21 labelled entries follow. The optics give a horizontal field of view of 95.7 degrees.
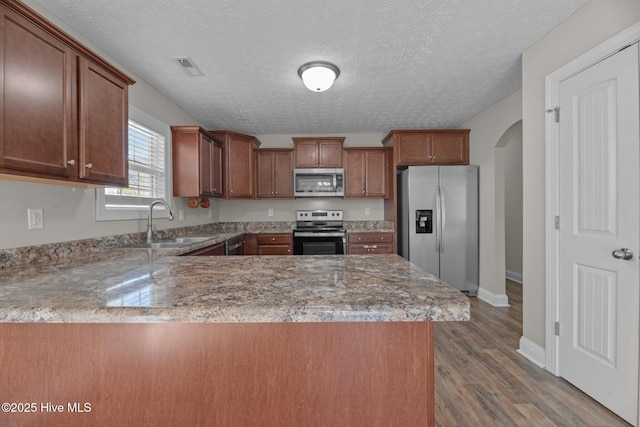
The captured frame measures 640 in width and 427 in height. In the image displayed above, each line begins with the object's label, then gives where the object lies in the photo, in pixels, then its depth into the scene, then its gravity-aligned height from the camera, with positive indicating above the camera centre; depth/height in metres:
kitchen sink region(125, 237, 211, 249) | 2.43 -0.27
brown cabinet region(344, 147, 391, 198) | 4.29 +0.60
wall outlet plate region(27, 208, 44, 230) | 1.64 -0.03
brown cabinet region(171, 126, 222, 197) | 3.19 +0.58
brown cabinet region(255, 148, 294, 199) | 4.33 +0.58
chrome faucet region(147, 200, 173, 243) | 2.51 -0.12
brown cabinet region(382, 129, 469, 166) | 3.98 +0.90
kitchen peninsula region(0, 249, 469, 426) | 0.82 -0.45
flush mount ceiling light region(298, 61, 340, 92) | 2.39 +1.15
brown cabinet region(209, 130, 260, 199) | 3.92 +0.69
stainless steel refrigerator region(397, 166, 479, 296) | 3.77 -0.13
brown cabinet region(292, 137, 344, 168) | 4.28 +0.90
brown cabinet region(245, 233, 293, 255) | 4.05 -0.43
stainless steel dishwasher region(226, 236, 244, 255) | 3.35 -0.41
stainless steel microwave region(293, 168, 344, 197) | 4.27 +0.45
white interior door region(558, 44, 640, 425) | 1.53 -0.12
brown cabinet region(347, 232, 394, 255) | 4.02 -0.43
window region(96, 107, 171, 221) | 2.29 +0.37
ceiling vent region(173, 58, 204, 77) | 2.34 +1.24
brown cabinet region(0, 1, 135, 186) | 1.20 +0.53
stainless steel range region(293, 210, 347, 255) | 3.97 -0.40
